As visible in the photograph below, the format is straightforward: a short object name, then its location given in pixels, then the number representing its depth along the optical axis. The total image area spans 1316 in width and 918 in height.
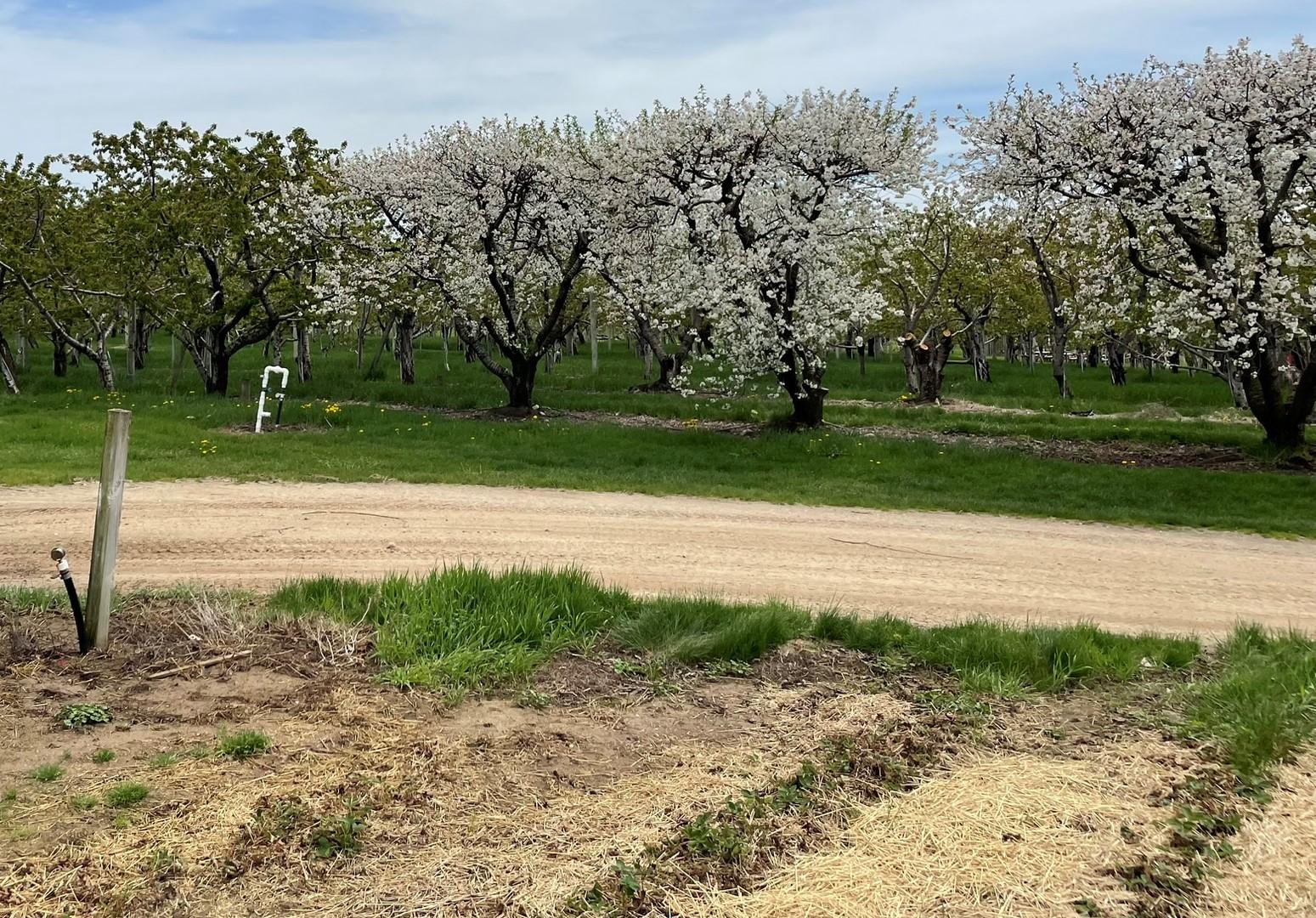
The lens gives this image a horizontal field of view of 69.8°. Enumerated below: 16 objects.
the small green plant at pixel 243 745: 4.02
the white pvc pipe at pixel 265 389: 15.82
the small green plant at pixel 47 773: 3.76
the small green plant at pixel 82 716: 4.28
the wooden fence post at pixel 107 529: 5.12
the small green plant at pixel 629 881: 3.15
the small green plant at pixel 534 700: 4.71
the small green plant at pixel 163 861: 3.19
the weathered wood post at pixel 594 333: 36.91
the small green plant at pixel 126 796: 3.58
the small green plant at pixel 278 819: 3.43
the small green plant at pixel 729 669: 5.30
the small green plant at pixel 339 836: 3.37
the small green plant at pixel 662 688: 4.98
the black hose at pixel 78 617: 5.00
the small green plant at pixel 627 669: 5.21
